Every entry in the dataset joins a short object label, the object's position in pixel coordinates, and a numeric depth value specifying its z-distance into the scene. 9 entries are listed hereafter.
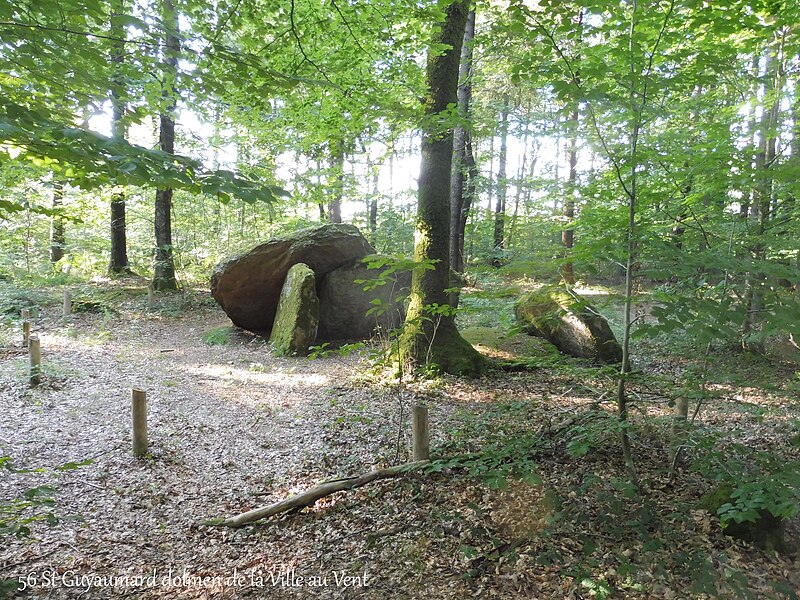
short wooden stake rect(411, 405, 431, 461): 4.07
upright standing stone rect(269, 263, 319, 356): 8.95
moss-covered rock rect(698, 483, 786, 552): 3.01
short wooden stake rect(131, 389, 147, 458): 4.91
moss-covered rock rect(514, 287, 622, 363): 7.67
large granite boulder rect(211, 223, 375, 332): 10.07
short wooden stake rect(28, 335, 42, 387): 6.84
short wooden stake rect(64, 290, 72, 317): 11.08
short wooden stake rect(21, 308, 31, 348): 8.75
